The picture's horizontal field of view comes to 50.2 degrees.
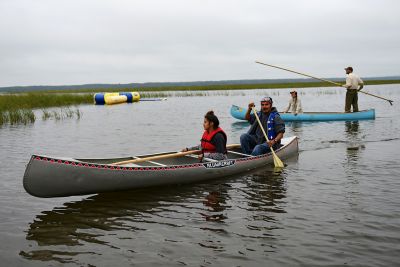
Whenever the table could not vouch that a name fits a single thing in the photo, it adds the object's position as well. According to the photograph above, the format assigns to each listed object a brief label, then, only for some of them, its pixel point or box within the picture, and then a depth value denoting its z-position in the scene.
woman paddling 9.84
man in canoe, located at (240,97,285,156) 11.21
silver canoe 7.28
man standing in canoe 21.66
